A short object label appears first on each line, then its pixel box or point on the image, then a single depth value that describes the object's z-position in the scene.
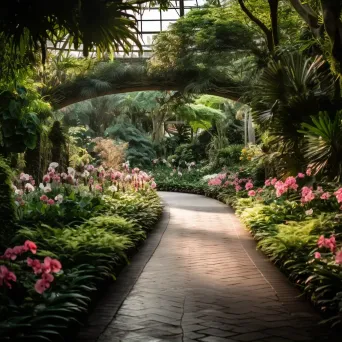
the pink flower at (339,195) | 5.55
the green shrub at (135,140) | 27.06
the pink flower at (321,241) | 4.24
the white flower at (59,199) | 7.87
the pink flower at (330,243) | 4.18
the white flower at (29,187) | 8.15
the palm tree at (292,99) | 8.66
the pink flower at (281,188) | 7.97
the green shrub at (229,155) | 22.16
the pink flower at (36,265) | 3.47
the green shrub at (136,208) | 8.93
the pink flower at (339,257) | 3.64
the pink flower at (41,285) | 3.41
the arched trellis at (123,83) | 16.72
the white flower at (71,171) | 9.49
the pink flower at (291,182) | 7.95
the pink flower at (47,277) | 3.43
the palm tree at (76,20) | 5.00
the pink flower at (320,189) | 7.80
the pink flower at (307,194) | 6.91
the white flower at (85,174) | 9.92
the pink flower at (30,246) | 3.70
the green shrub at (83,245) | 5.21
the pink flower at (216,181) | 15.66
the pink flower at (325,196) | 7.07
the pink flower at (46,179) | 8.72
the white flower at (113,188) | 10.14
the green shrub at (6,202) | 6.48
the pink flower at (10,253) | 3.69
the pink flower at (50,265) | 3.49
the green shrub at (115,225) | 7.19
